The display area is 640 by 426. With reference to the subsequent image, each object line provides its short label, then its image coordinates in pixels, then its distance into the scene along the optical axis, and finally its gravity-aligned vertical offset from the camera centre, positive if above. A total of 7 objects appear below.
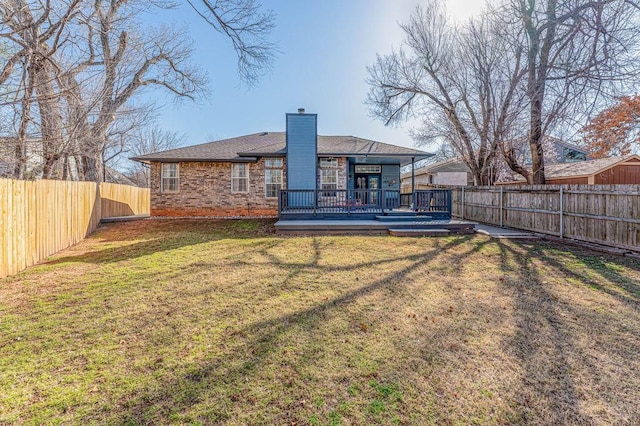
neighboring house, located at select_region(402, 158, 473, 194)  27.52 +3.29
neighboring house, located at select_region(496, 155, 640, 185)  16.52 +2.03
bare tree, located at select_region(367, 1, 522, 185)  12.53 +6.05
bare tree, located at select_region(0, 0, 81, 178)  5.05 +3.03
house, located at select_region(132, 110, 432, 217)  14.51 +1.65
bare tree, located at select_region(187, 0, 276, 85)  6.90 +4.42
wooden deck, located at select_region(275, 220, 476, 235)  9.91 -0.58
